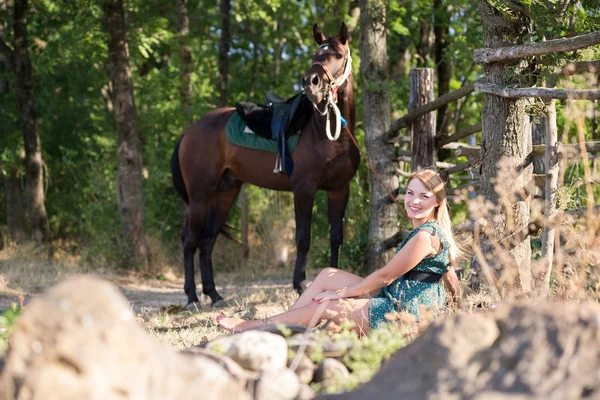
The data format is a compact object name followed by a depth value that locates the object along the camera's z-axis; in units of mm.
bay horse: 7289
